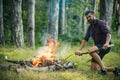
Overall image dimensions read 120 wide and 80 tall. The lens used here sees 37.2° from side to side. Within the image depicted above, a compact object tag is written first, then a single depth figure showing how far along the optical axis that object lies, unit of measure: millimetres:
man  5853
